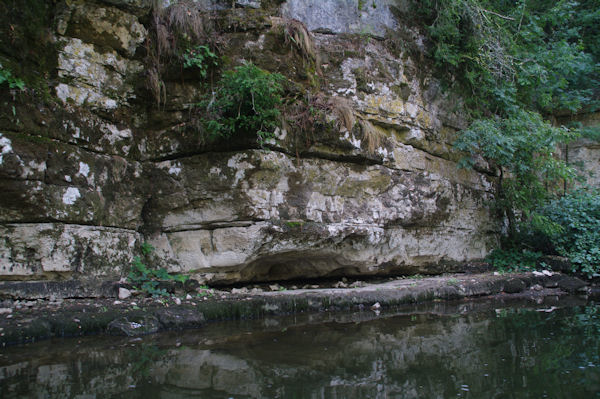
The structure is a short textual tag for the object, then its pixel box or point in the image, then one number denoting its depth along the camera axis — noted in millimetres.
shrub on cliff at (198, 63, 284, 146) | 5754
